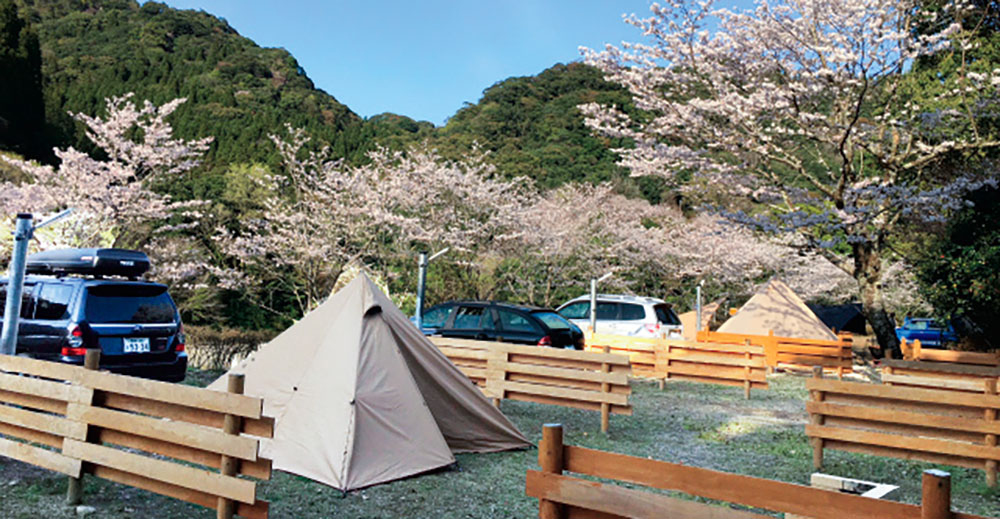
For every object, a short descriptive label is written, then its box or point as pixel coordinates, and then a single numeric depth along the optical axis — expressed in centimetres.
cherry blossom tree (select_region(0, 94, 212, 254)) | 1966
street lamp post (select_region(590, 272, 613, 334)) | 1396
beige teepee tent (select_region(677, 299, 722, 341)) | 1991
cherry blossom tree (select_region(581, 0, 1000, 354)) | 1280
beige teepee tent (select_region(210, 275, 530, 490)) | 575
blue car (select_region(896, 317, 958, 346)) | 2626
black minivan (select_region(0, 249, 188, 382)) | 823
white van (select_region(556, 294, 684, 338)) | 1511
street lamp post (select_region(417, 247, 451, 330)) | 1176
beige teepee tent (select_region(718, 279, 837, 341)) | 1759
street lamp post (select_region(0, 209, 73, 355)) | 644
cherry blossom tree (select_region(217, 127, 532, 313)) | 2133
